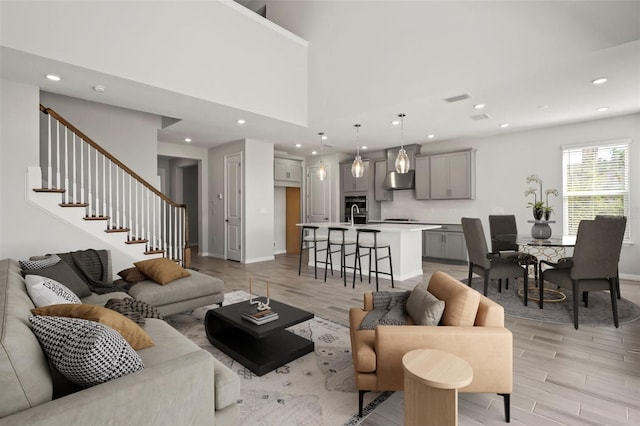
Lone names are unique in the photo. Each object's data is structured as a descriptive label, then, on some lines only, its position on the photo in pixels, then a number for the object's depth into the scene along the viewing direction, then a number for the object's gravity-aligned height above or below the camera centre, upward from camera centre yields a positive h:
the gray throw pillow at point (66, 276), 2.70 -0.56
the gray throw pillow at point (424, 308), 1.93 -0.63
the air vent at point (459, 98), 4.34 +1.52
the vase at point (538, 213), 4.23 -0.08
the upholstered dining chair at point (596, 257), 3.18 -0.51
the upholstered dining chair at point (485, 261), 3.97 -0.68
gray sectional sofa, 1.09 -0.68
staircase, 3.86 +0.12
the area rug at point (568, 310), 3.44 -1.20
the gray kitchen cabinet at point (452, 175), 6.88 +0.72
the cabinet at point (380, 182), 8.22 +0.69
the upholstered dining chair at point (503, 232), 4.64 -0.39
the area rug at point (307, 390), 1.92 -1.23
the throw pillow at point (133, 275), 3.49 -0.71
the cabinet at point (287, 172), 8.22 +0.99
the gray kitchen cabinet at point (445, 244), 6.83 -0.78
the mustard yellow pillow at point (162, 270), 3.35 -0.64
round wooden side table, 1.46 -0.84
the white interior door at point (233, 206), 7.10 +0.09
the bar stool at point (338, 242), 5.41 -0.59
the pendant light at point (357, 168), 5.70 +0.73
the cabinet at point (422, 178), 7.43 +0.71
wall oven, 8.44 +0.04
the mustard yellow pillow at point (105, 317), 1.66 -0.56
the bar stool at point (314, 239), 5.71 -0.54
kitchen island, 5.28 -0.71
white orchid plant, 4.16 +0.01
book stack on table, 2.49 -0.84
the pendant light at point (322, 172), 6.13 +0.71
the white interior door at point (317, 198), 8.80 +0.31
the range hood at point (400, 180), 7.72 +0.68
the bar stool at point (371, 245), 5.03 -0.58
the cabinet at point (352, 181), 8.41 +0.75
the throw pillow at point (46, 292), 1.96 -0.51
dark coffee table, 2.44 -1.15
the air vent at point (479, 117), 5.25 +1.51
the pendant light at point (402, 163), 5.08 +0.72
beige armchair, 1.80 -0.78
